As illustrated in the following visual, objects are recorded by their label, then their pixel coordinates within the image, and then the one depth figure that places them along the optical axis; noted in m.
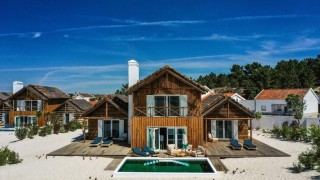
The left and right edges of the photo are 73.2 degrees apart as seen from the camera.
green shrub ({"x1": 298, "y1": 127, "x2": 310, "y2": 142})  21.86
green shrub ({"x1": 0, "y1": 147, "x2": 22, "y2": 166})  15.23
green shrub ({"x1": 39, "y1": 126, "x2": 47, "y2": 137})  25.80
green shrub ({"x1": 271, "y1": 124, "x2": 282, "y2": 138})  24.48
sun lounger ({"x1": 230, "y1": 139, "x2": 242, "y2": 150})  17.87
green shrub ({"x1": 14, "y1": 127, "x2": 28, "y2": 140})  23.71
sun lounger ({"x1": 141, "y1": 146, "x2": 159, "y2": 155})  16.70
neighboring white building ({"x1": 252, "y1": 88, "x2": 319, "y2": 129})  37.75
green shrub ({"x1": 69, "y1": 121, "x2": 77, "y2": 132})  30.10
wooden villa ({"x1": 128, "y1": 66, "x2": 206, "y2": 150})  18.03
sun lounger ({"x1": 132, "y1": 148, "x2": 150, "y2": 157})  16.37
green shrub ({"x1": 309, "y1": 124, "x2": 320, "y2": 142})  12.15
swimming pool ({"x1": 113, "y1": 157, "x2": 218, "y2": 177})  12.93
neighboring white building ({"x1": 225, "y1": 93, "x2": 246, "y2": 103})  40.67
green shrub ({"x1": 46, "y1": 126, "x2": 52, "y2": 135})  26.85
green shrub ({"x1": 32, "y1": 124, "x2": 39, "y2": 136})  25.79
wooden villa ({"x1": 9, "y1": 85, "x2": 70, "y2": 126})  33.07
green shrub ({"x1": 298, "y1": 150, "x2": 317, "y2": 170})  13.13
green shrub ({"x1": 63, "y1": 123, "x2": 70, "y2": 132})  29.27
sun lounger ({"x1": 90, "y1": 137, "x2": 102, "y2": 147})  19.37
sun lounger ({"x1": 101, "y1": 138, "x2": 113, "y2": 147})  19.12
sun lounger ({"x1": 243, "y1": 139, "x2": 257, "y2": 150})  17.77
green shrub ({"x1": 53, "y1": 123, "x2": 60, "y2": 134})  27.89
